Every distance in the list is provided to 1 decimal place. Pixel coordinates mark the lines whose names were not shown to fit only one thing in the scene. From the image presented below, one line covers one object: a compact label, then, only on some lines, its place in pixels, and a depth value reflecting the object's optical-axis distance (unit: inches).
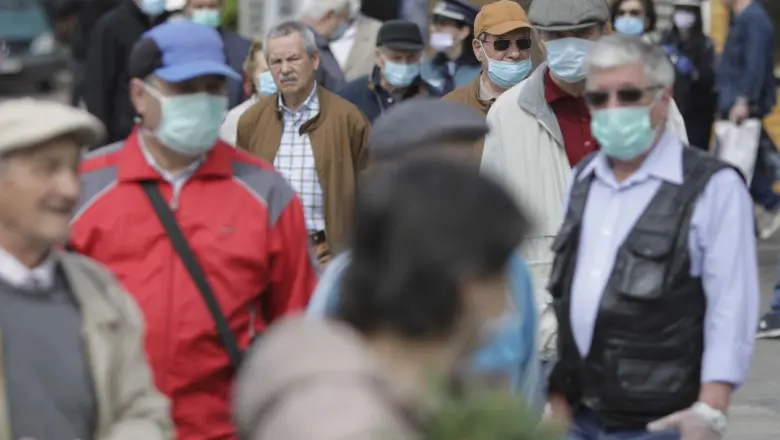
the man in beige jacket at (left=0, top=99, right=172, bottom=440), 308.5
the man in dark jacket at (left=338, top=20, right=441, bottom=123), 832.8
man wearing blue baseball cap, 382.9
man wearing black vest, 380.8
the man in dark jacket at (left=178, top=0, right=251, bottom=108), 913.0
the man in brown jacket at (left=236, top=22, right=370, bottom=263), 613.9
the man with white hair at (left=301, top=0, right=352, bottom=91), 1039.7
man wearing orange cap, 602.5
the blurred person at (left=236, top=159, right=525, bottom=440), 187.4
